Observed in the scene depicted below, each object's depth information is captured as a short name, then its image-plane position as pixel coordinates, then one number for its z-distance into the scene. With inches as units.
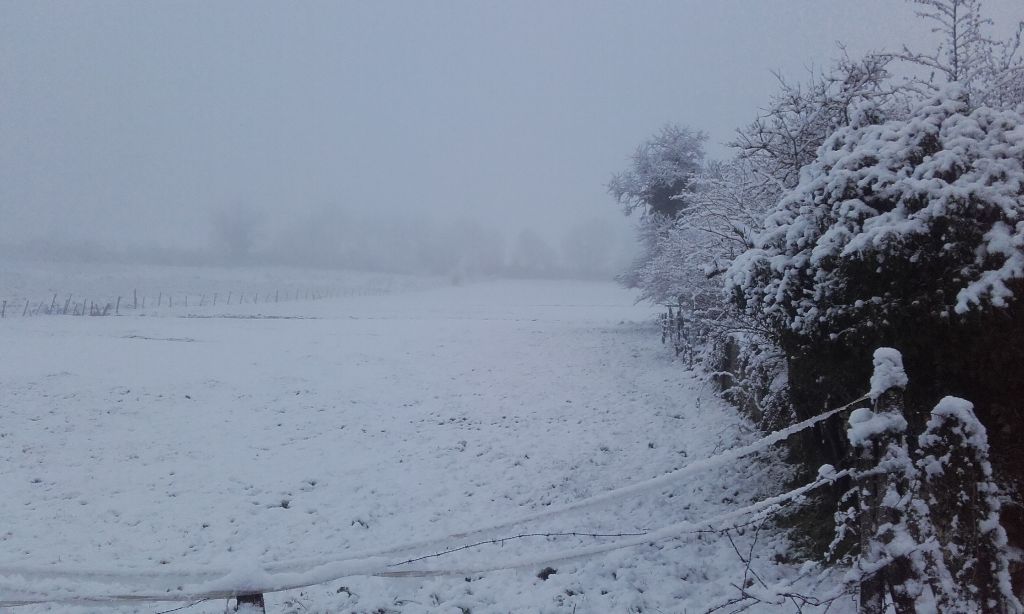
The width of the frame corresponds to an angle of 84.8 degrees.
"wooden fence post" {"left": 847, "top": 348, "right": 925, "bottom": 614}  111.0
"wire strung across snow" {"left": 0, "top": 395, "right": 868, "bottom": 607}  104.7
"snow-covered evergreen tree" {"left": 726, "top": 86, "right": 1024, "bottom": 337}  175.0
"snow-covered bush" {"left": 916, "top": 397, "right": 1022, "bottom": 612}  114.3
